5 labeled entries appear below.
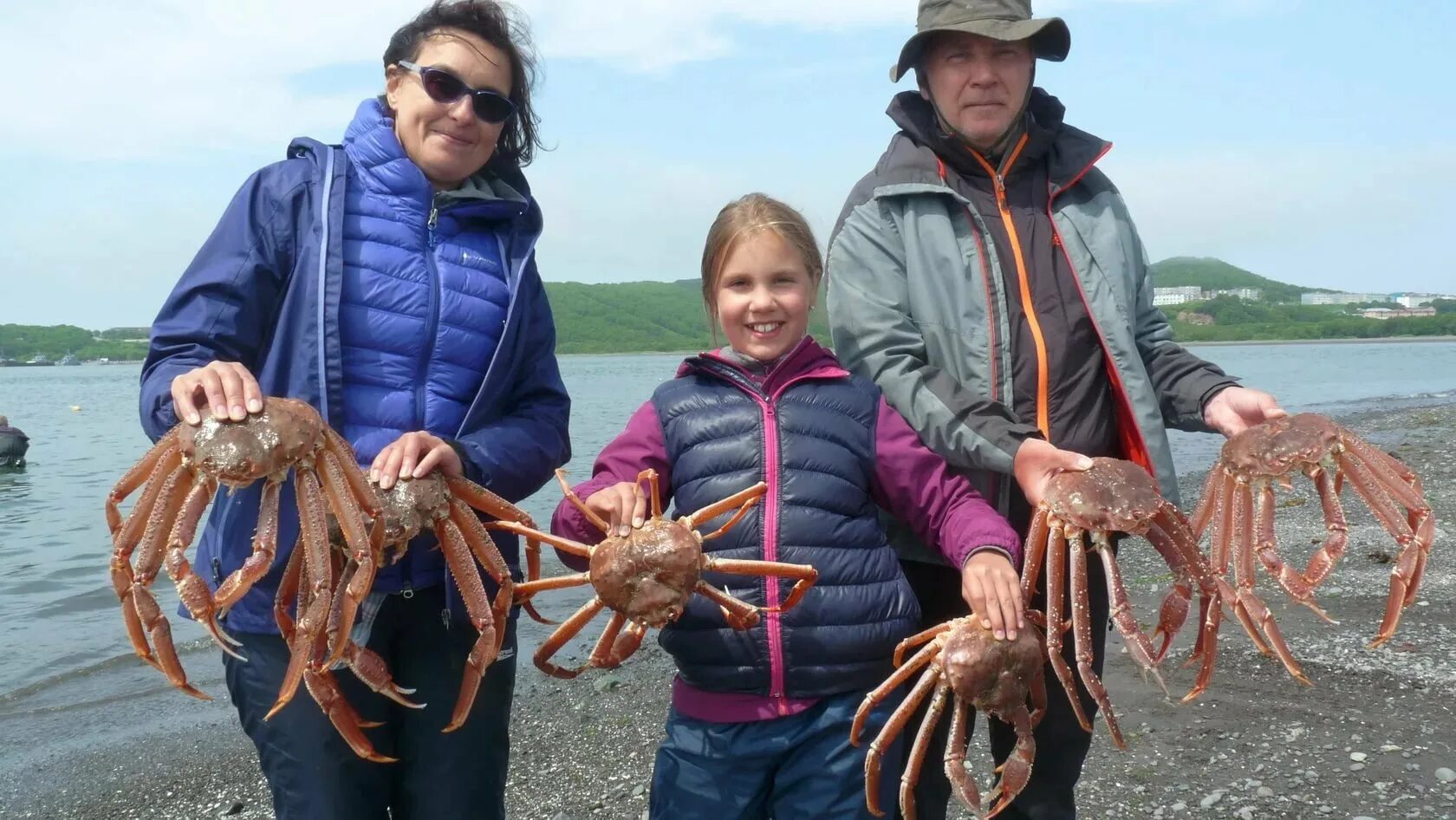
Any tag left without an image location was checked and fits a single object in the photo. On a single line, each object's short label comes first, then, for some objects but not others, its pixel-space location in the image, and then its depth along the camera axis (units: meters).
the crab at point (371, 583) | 2.48
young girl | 2.81
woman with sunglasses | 2.69
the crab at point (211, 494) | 2.44
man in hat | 3.02
